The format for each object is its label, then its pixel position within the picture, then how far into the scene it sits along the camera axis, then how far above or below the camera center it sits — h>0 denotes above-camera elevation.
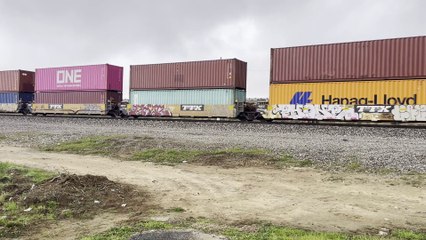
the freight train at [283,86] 20.48 +1.79
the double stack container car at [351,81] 20.19 +1.95
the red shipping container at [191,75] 27.02 +2.80
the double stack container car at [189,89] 26.86 +1.72
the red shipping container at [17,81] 39.03 +2.81
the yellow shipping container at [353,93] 20.14 +1.25
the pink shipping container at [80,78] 33.88 +2.89
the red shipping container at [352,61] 20.28 +3.13
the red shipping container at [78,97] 33.76 +1.09
